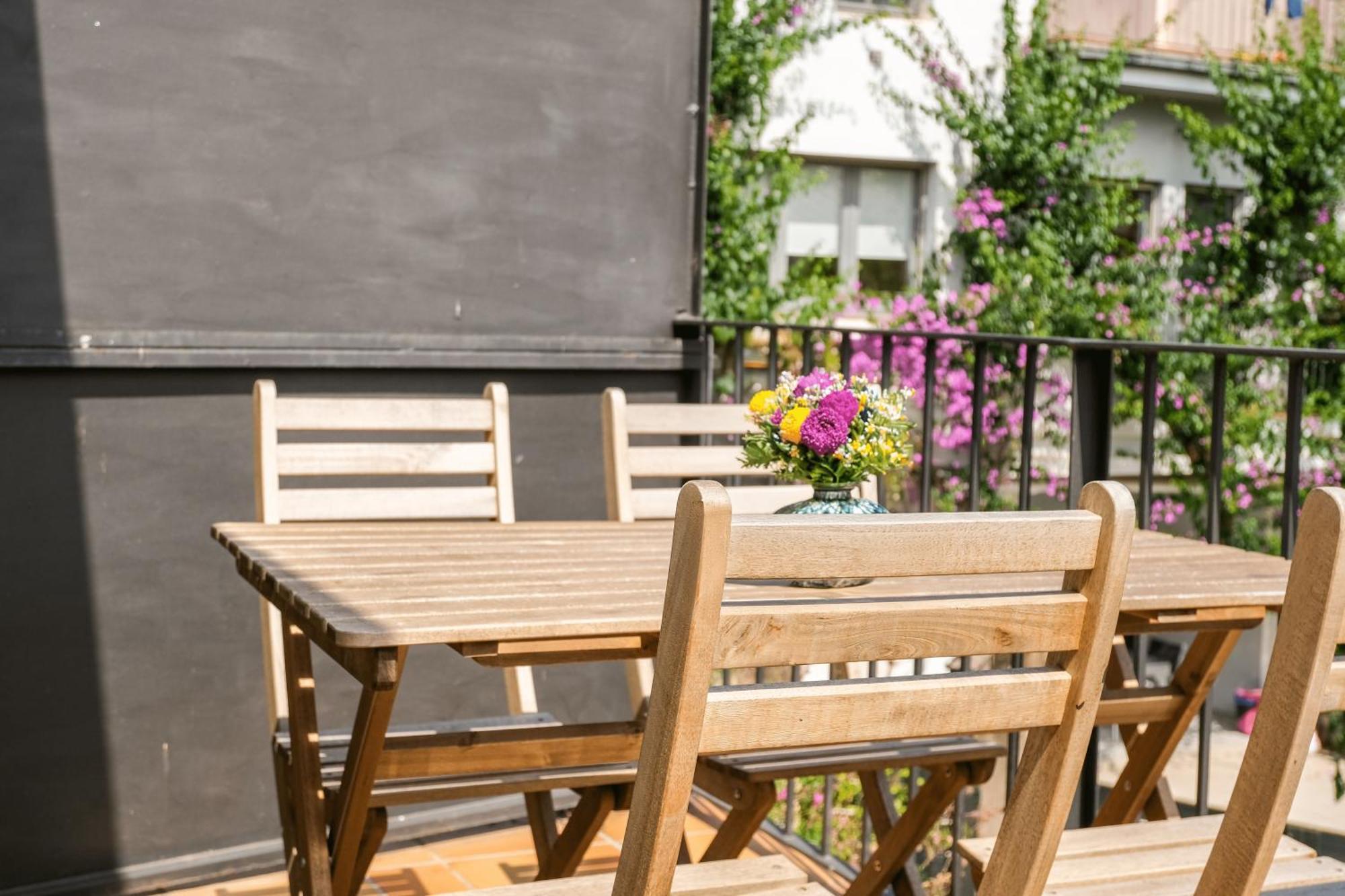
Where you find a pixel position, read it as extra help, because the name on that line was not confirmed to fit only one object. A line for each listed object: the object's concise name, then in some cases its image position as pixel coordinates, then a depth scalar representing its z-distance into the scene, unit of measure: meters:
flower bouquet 2.20
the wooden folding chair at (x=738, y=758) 2.45
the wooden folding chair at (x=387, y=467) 2.83
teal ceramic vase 2.25
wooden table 1.87
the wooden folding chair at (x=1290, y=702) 1.36
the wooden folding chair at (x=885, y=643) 1.35
